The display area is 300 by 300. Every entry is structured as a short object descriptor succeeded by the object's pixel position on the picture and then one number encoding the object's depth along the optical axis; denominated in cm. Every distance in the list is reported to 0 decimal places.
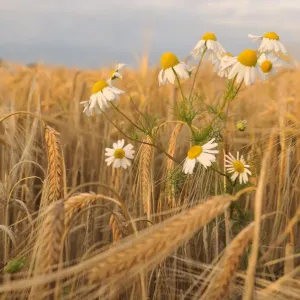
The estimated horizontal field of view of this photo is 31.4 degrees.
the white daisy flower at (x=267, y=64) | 124
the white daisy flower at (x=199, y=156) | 107
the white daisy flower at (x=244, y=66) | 115
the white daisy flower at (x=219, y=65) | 125
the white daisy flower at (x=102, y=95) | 119
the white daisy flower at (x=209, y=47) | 130
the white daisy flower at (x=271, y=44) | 127
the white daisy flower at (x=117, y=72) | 133
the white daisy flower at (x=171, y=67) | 124
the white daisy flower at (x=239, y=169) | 120
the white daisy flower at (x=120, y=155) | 134
